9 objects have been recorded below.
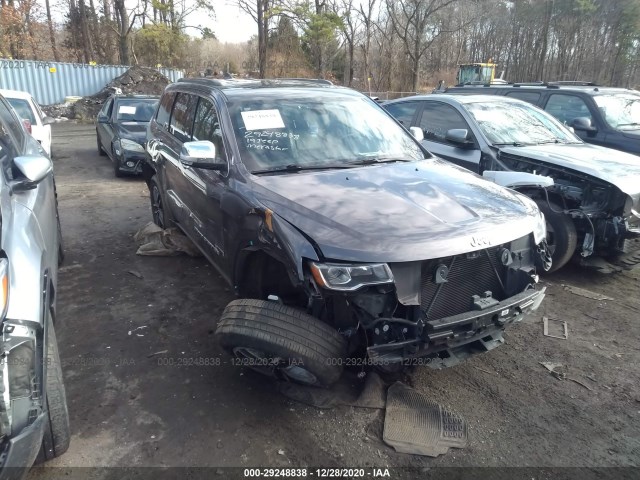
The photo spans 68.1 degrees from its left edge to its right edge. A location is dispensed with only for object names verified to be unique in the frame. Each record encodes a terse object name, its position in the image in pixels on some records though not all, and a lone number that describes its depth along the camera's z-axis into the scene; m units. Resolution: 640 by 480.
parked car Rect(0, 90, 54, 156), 9.20
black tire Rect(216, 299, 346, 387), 2.62
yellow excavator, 23.83
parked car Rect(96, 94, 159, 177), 9.50
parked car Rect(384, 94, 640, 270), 4.80
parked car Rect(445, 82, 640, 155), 7.16
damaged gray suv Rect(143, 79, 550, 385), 2.62
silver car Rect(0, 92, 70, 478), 1.88
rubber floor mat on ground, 2.73
